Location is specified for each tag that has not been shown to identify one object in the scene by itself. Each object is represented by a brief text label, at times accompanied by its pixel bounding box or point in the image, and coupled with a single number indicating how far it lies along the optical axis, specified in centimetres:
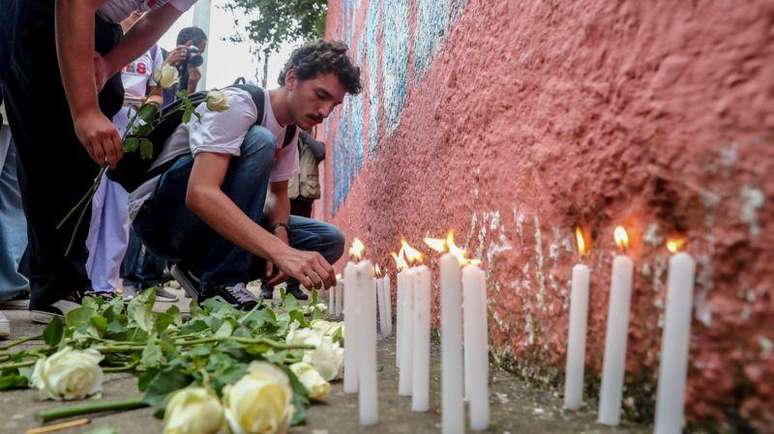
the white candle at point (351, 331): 94
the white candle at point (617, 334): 84
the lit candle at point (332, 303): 262
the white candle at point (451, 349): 80
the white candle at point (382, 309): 187
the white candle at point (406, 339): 109
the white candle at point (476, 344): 86
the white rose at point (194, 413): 73
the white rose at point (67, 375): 102
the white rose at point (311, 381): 99
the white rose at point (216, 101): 189
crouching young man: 223
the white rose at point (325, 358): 113
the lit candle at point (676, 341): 73
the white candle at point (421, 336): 95
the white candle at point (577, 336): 95
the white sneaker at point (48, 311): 209
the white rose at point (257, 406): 71
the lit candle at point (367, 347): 90
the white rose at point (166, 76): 180
